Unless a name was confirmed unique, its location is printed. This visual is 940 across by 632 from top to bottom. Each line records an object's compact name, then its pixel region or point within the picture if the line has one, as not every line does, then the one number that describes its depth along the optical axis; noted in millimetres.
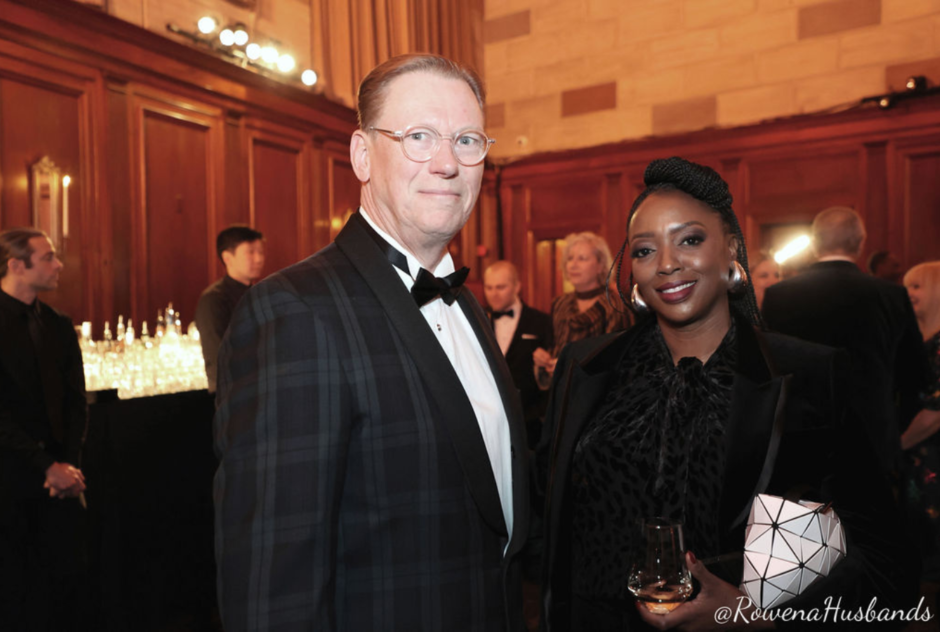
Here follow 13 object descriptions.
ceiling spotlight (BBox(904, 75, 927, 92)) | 6949
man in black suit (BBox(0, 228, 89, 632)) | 3180
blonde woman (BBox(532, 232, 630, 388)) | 3875
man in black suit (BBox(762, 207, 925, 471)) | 3223
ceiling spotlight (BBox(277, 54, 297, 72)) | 6922
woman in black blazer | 1491
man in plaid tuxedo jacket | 1106
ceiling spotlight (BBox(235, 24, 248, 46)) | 6367
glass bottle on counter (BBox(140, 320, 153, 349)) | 4633
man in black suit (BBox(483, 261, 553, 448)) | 4352
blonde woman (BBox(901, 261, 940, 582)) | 3123
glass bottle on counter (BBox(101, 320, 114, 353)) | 4336
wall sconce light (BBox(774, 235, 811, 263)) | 7742
